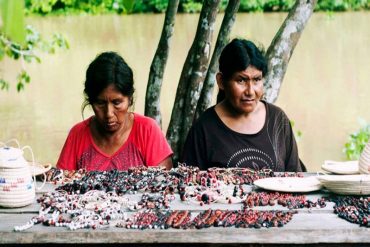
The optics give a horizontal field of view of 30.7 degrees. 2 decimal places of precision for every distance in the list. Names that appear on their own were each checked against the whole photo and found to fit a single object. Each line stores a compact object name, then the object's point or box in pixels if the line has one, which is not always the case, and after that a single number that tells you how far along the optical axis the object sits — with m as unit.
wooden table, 2.22
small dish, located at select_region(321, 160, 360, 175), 2.96
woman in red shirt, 3.35
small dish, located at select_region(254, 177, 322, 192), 2.67
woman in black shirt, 3.38
